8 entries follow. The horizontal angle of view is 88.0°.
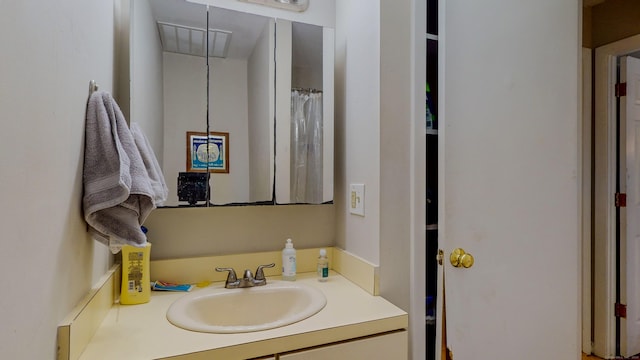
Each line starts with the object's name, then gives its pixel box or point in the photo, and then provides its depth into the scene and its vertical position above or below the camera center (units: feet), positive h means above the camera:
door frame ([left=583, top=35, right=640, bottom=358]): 7.23 -0.27
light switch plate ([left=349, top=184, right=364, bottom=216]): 4.22 -0.27
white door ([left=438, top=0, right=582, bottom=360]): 3.67 +0.02
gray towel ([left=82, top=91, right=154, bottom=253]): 2.61 -0.02
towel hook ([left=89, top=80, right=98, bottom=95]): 2.86 +0.80
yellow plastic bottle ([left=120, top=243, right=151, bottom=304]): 3.59 -1.08
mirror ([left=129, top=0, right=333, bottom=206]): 4.04 +1.10
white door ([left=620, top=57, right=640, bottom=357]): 7.22 -0.49
